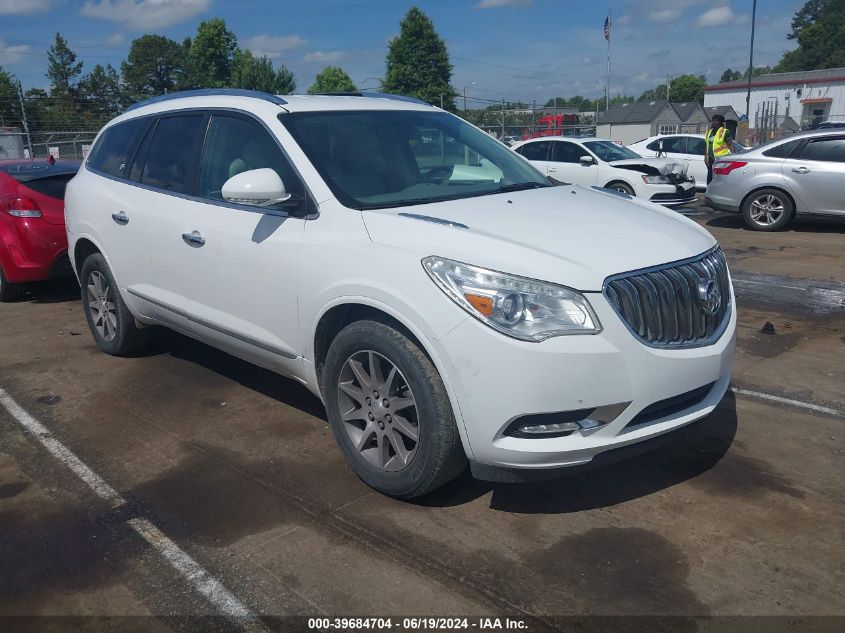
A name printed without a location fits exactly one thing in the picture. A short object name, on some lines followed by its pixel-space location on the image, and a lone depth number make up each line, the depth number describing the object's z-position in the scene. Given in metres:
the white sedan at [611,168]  14.10
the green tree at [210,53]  79.12
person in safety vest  15.17
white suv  2.99
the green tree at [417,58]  66.69
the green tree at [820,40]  109.94
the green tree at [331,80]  82.31
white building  69.31
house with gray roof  60.28
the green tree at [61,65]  81.31
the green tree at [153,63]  85.62
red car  7.48
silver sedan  11.23
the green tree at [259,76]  67.44
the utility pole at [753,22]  31.59
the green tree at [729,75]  167.86
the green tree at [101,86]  73.88
